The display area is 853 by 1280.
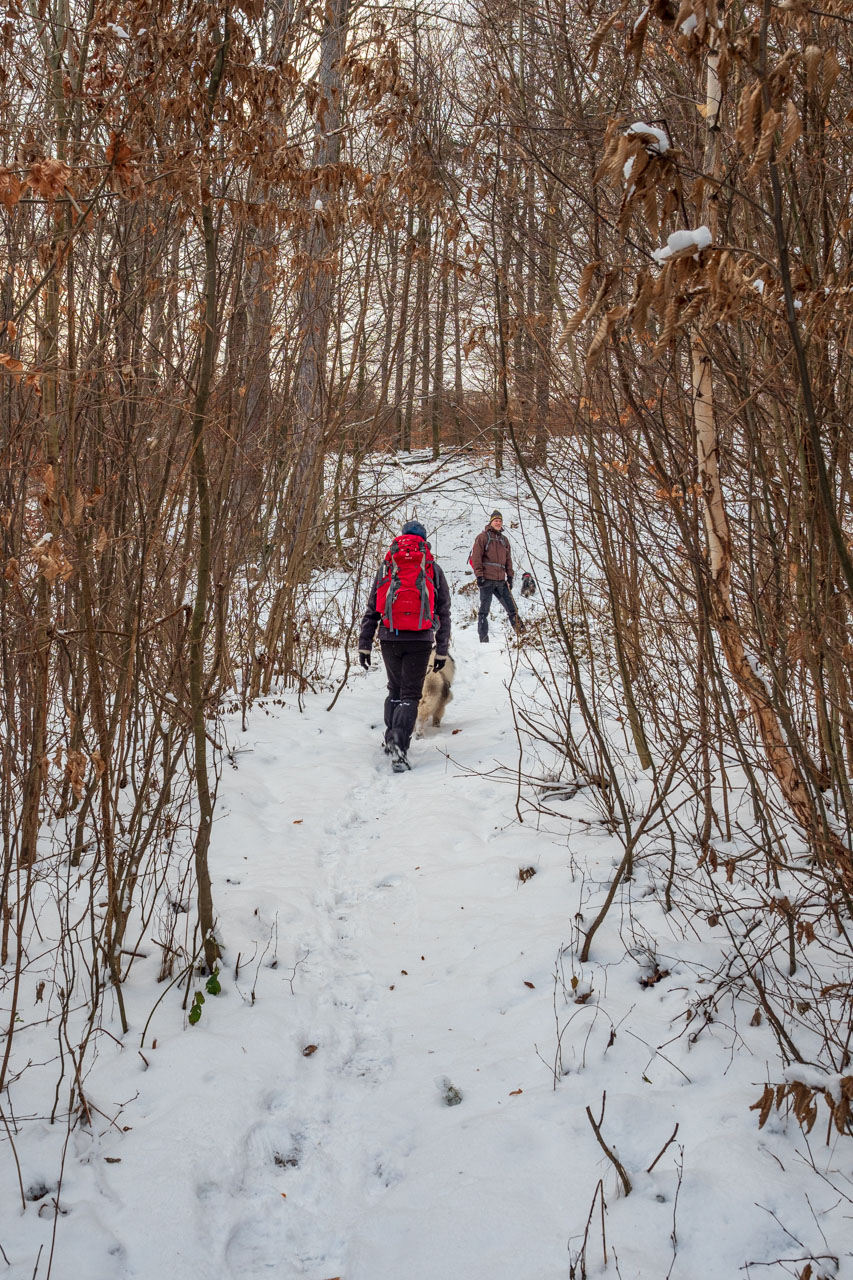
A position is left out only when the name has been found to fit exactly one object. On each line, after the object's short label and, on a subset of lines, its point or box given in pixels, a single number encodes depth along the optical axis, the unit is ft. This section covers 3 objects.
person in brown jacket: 40.32
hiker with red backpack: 21.77
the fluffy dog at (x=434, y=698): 25.09
